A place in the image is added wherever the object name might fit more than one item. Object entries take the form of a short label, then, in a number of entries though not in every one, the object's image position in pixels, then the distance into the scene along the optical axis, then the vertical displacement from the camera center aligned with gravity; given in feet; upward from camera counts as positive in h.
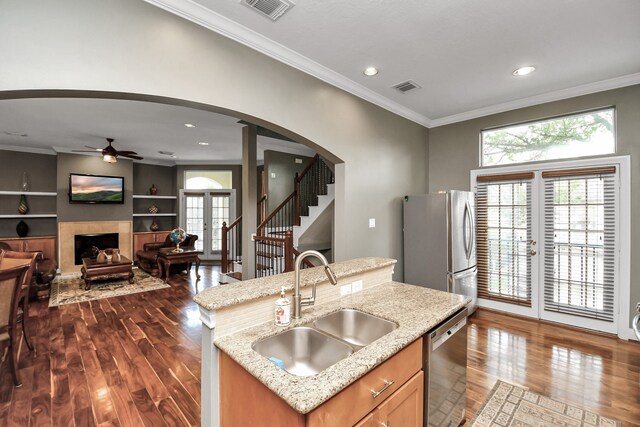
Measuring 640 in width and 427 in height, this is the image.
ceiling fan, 17.52 +3.58
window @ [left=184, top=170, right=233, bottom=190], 29.14 +3.26
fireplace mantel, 21.80 -1.78
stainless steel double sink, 4.66 -2.29
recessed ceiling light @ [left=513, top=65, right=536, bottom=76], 9.83 +4.92
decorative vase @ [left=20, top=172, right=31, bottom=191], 21.56 +2.17
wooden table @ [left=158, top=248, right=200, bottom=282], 20.58 -3.37
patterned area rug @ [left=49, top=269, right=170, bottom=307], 16.31 -4.89
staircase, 15.84 -0.75
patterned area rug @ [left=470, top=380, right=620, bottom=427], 6.79 -4.99
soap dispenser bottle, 4.99 -1.76
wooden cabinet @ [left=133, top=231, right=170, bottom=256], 26.08 -2.45
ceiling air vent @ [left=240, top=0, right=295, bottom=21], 6.63 +4.86
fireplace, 22.48 -2.53
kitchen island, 3.38 -2.02
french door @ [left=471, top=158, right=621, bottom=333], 11.24 -1.29
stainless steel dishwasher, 5.20 -3.20
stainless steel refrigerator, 11.96 -1.33
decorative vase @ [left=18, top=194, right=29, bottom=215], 21.40 +0.43
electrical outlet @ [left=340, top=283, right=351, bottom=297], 6.83 -1.89
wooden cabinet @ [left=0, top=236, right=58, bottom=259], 20.66 -2.41
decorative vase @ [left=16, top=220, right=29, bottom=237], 21.16 -1.27
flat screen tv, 22.38 +1.88
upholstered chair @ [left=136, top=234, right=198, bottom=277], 22.30 -3.35
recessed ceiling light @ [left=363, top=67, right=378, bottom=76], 9.82 +4.90
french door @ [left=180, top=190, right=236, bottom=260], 28.68 -0.34
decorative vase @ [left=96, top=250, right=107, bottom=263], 18.58 -3.01
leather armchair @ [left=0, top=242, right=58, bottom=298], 15.97 -3.82
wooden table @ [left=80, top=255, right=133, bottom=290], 17.93 -3.68
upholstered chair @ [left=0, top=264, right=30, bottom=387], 7.96 -2.78
